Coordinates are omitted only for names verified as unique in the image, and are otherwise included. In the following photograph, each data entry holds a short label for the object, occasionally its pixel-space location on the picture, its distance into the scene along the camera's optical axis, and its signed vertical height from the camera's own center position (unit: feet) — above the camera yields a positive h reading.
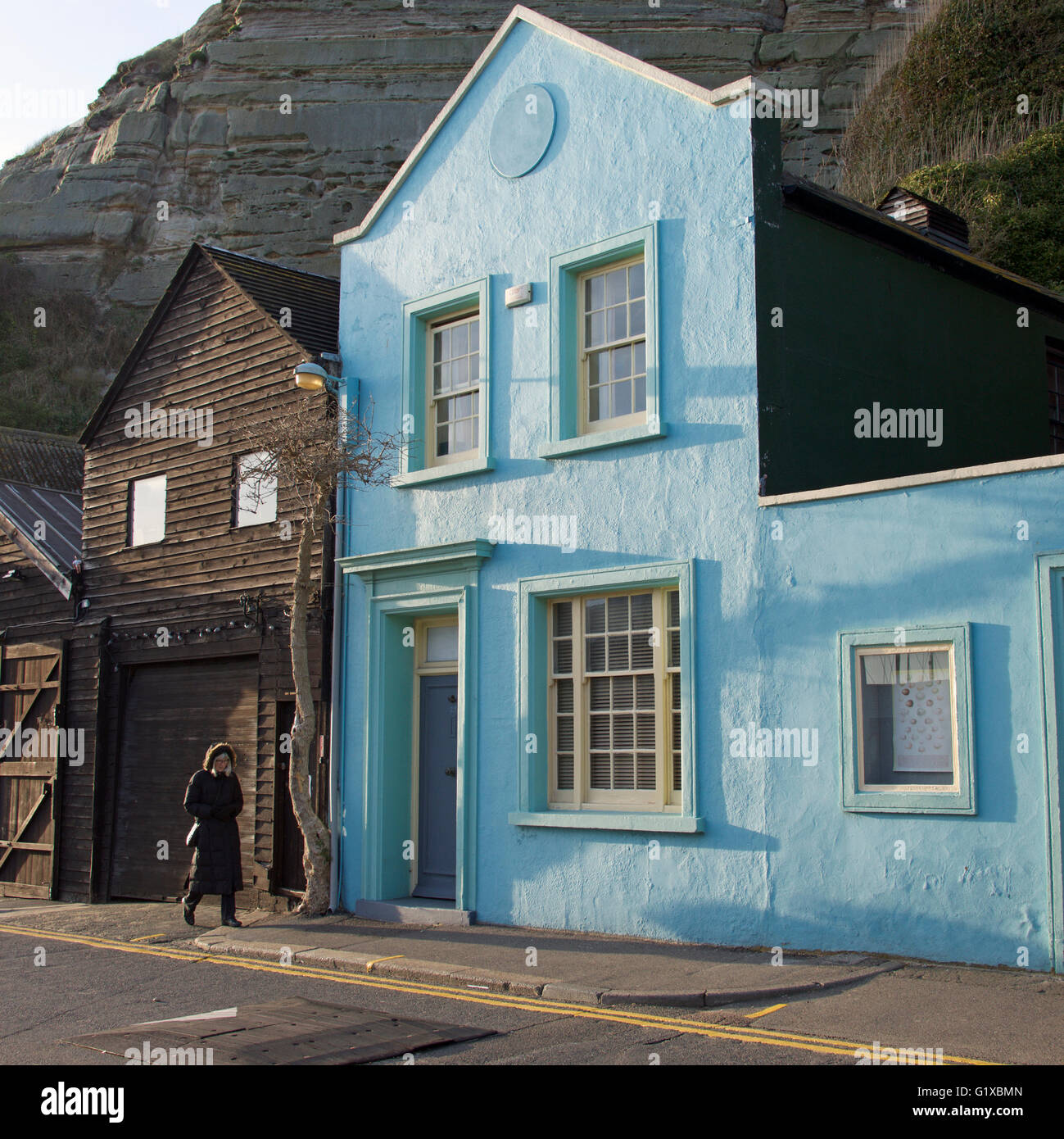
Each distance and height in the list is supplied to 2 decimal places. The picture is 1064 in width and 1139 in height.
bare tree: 39.63 +7.86
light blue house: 28.63 +5.10
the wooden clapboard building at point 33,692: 54.85 +2.08
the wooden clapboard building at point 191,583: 46.11 +6.20
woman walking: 40.06 -3.10
